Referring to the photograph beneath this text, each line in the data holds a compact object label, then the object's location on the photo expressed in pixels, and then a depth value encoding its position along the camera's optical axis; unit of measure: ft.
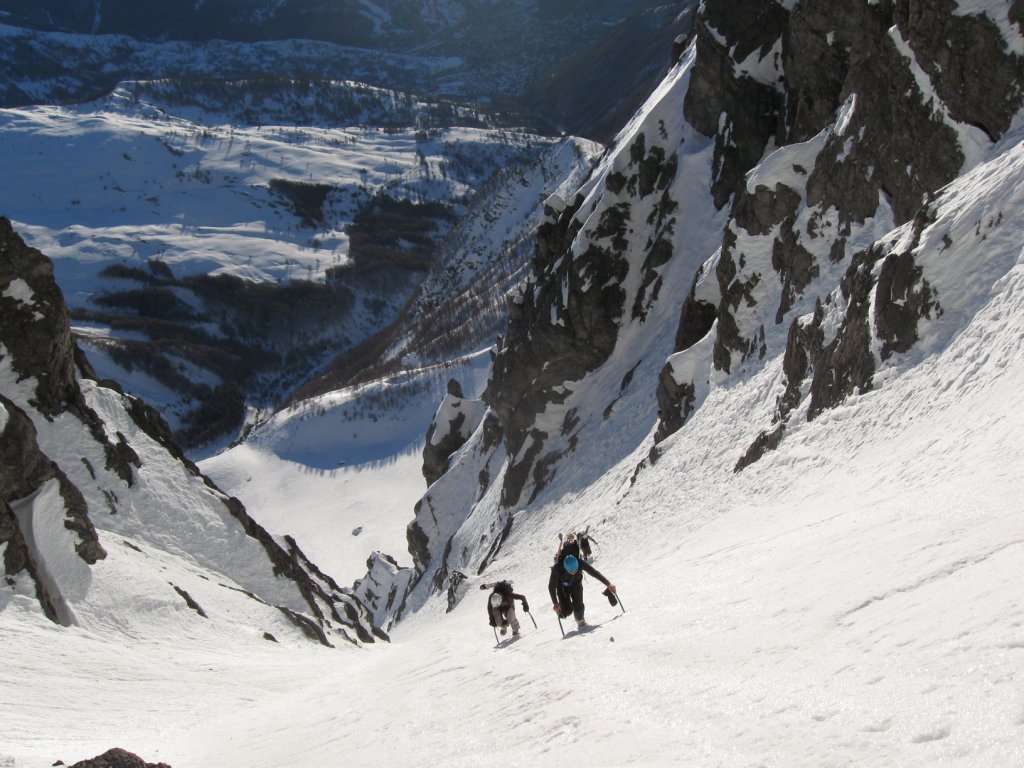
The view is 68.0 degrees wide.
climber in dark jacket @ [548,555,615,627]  41.24
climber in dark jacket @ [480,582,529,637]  48.34
